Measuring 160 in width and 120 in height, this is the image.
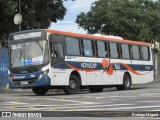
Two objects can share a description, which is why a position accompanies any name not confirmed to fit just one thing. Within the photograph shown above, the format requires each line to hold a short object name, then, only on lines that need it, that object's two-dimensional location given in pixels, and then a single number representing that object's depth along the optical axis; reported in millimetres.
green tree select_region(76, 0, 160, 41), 52031
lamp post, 30203
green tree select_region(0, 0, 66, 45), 33156
